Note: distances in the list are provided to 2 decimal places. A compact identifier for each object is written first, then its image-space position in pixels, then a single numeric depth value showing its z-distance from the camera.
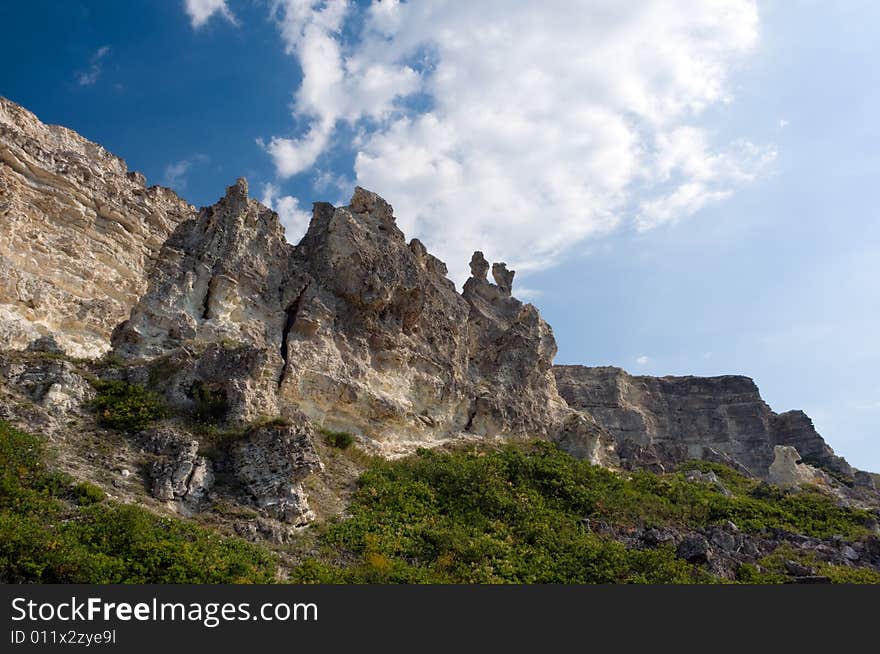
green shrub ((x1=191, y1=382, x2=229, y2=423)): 22.78
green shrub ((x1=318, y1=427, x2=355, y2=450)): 27.69
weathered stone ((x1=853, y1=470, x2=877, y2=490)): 62.85
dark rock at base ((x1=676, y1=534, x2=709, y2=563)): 22.11
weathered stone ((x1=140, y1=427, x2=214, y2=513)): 18.67
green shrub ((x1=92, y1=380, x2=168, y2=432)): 20.72
